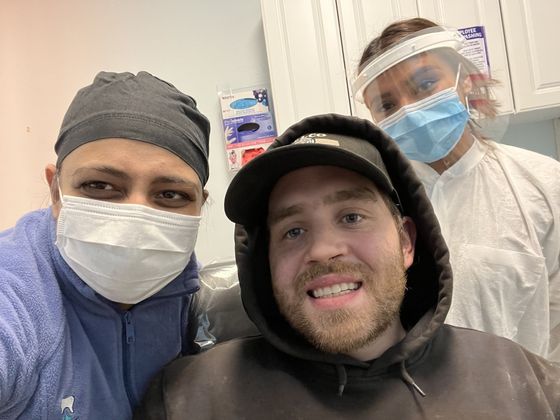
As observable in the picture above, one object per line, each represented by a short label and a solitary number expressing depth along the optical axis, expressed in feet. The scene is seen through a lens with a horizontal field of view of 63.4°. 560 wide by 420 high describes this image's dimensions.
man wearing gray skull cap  2.66
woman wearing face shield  4.11
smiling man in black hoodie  2.87
